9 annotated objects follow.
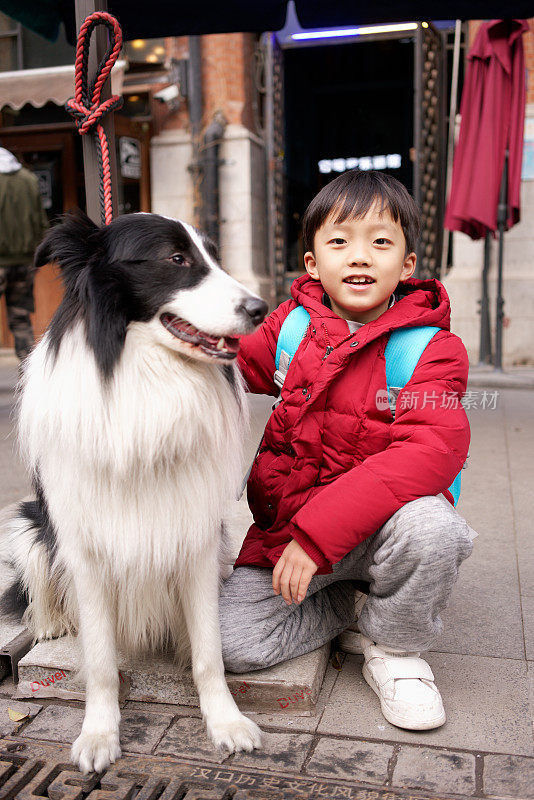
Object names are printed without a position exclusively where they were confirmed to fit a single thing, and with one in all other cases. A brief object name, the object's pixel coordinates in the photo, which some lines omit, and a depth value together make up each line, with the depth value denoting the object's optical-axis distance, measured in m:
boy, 1.88
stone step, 2.00
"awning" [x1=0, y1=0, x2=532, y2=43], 3.49
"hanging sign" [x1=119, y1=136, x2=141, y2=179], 7.50
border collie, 1.67
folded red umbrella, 6.12
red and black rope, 2.25
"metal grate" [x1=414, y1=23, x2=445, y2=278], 6.75
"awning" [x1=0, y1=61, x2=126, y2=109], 6.68
